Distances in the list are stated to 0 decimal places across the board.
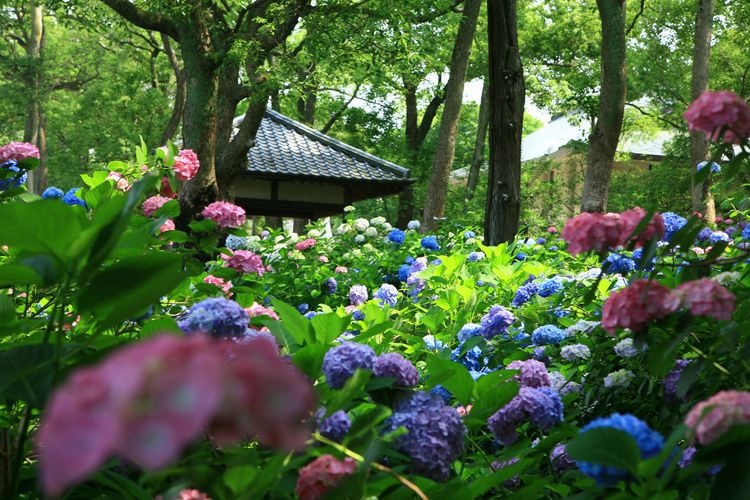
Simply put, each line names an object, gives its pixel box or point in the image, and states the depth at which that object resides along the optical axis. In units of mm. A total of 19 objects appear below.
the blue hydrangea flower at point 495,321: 2760
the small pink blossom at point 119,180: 2752
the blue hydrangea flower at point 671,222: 2896
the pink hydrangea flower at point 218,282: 2541
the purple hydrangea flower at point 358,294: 5082
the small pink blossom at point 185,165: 3023
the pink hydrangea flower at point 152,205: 2660
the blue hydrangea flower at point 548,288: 3227
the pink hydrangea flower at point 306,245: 7285
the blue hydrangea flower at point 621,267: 2715
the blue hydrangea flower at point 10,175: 2449
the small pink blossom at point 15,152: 2529
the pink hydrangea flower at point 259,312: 1956
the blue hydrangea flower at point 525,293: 3246
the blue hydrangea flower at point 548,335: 2538
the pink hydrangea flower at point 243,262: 2830
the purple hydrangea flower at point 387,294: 4195
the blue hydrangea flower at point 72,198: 3264
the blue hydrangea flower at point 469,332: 2770
